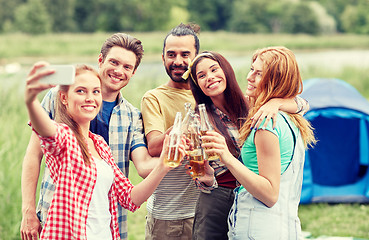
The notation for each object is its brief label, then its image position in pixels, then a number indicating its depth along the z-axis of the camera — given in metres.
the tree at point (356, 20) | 42.44
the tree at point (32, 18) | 36.38
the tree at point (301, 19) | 41.00
